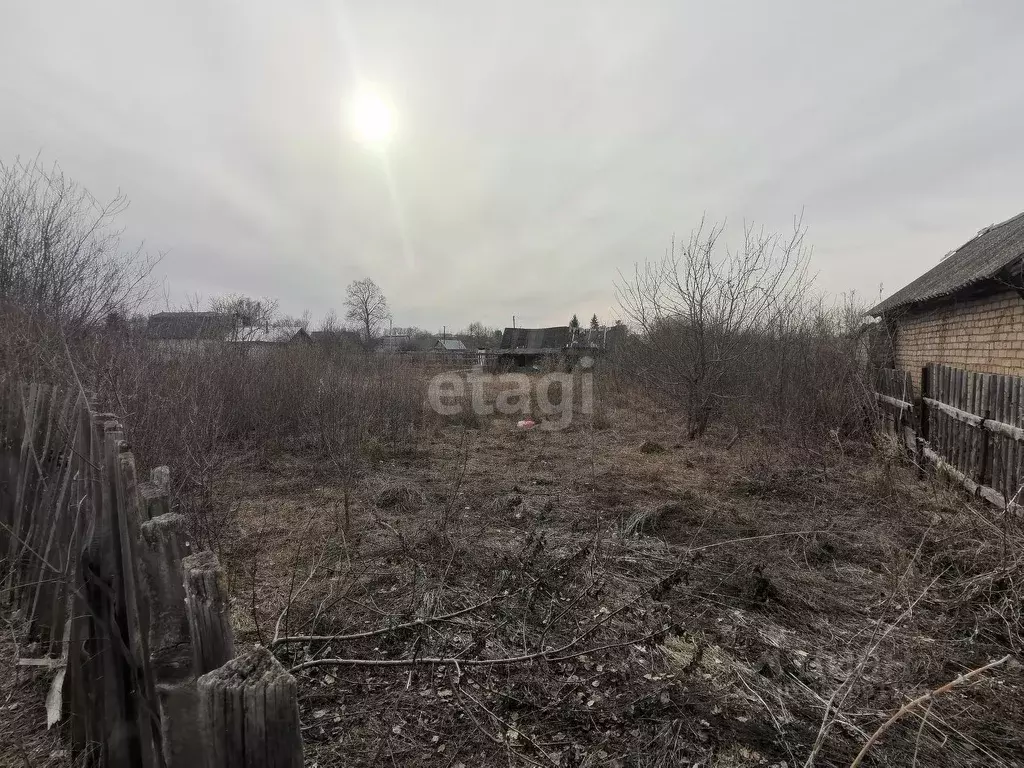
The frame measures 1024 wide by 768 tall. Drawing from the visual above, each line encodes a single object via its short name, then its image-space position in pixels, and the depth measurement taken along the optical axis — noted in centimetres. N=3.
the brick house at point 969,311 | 542
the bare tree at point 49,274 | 570
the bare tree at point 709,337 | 905
